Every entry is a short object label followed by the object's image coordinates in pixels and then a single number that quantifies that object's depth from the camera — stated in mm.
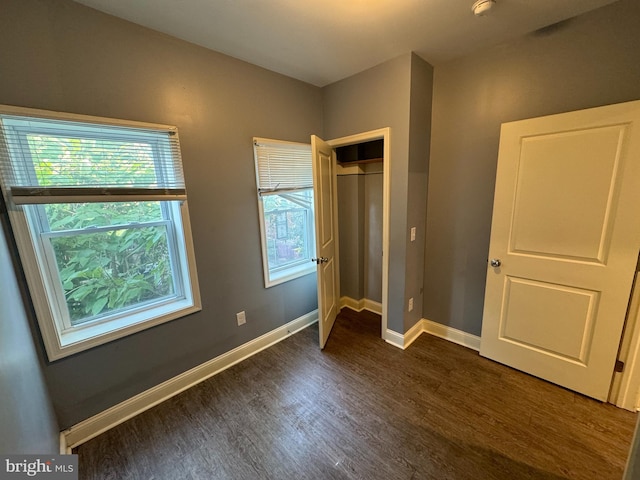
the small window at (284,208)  2271
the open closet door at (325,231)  2219
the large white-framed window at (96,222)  1302
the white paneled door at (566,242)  1554
